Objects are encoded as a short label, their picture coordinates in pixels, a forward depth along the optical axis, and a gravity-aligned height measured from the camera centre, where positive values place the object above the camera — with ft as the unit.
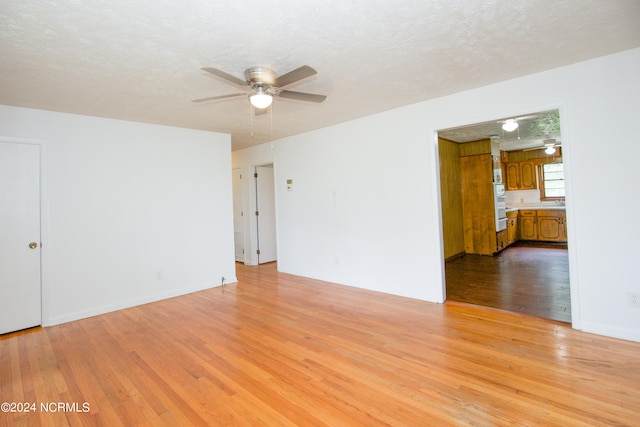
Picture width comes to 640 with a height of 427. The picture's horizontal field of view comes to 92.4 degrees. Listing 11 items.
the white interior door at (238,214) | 22.00 +0.79
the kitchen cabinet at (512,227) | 24.33 -1.10
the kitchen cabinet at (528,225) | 26.03 -1.01
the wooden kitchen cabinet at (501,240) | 21.62 -1.85
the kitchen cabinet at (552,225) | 24.76 -1.09
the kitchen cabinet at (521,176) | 27.17 +3.41
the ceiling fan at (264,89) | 8.50 +3.78
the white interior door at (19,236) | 11.00 -0.12
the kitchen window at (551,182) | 26.58 +2.70
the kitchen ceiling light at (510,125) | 14.71 +4.31
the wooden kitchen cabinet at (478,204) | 21.22 +0.77
